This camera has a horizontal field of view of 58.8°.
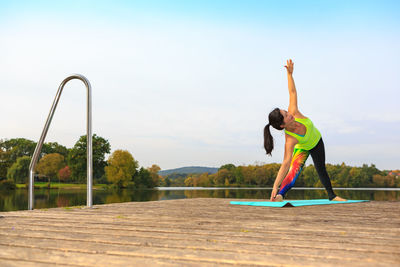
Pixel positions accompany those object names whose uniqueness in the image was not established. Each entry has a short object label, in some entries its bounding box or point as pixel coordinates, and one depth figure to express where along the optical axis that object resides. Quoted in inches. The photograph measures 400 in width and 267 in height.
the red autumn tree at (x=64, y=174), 1811.0
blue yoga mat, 165.2
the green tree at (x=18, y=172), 1662.5
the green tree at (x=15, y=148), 2099.7
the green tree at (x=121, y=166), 1662.2
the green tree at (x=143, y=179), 1822.1
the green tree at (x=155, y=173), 1998.0
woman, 188.2
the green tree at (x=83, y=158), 1715.8
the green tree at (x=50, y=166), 1822.1
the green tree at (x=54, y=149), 2317.2
